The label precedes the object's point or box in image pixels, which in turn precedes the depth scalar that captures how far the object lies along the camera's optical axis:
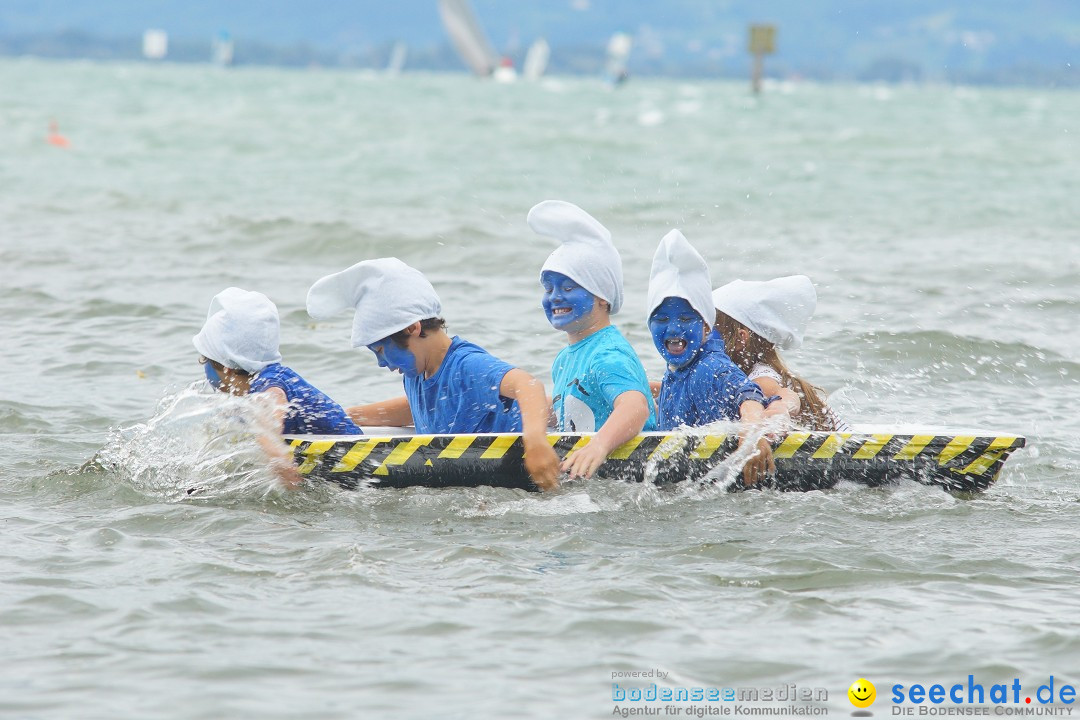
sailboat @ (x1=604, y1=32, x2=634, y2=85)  179.25
